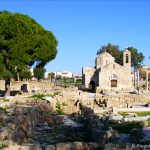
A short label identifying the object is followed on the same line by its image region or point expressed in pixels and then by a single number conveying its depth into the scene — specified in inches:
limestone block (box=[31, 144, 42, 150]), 303.2
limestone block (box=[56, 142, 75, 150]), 309.9
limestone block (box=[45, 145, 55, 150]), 303.2
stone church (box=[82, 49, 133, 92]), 1447.2
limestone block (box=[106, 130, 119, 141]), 363.3
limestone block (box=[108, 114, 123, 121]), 599.4
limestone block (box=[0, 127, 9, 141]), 364.7
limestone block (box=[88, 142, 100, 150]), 312.2
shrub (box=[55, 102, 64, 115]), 745.5
